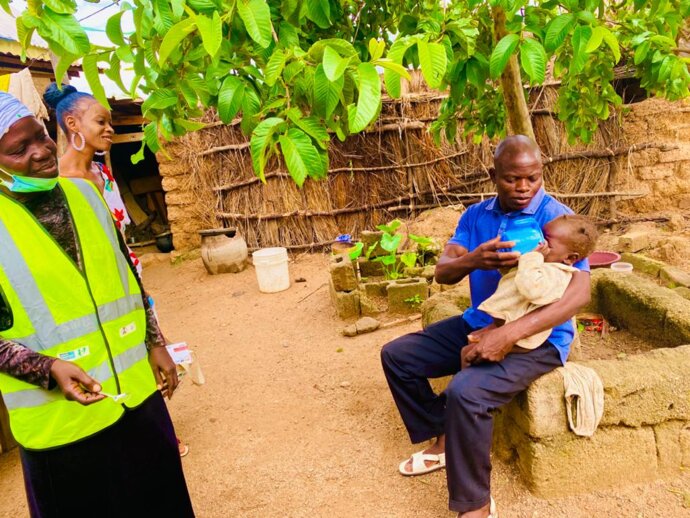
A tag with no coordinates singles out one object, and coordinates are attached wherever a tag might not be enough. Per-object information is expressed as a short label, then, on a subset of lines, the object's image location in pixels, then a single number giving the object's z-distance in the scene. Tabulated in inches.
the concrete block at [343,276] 187.8
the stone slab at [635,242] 221.9
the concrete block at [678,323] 91.4
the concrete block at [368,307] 185.0
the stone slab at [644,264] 172.9
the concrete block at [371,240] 216.4
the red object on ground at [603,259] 179.5
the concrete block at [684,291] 130.1
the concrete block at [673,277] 154.9
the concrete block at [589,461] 77.8
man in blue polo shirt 71.7
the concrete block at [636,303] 100.3
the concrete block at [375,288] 193.5
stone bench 75.7
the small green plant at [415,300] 179.2
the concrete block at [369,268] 212.8
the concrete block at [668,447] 79.7
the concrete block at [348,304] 185.2
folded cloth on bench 74.3
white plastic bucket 229.8
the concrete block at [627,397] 75.2
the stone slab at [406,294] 180.4
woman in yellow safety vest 51.4
